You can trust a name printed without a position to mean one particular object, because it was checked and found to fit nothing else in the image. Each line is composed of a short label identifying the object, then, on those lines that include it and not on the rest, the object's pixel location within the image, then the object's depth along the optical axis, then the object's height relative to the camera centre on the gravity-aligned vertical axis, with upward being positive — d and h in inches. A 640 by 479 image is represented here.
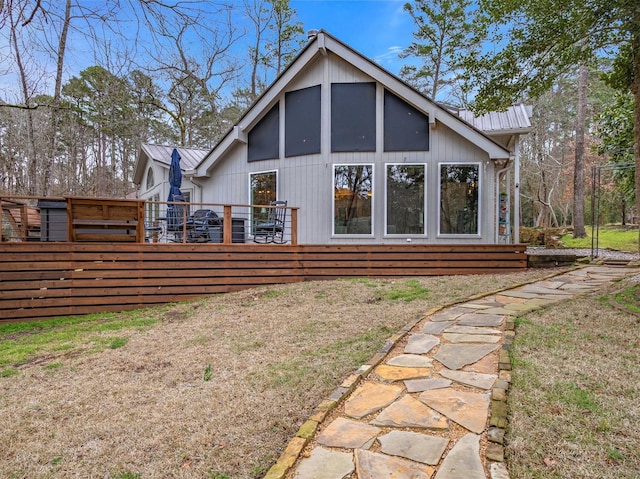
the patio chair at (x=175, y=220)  317.2 +12.1
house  324.8 +65.3
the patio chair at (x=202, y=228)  300.2 +5.2
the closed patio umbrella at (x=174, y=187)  332.8 +42.9
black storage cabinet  266.1 +10.1
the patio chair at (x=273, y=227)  320.2 +5.8
